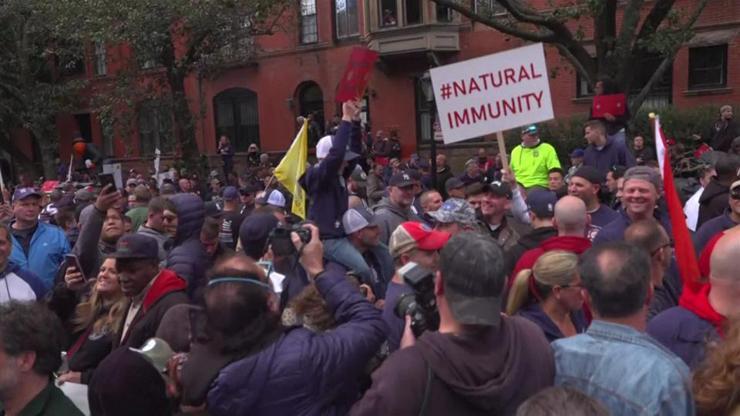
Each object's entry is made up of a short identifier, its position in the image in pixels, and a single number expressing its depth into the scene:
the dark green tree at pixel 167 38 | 17.73
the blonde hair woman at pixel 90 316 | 3.76
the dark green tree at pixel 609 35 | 11.84
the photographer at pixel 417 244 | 3.89
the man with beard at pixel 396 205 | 6.59
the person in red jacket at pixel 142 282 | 3.76
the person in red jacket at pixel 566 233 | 4.03
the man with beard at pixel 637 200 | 5.05
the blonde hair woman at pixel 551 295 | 3.29
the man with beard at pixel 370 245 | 5.72
